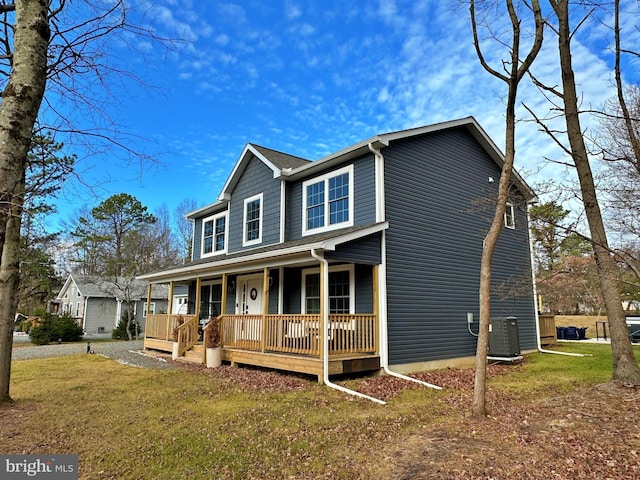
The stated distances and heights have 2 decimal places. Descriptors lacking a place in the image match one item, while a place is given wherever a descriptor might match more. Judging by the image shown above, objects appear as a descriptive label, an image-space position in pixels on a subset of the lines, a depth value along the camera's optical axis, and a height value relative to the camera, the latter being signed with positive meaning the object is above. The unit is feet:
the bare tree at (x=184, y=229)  117.83 +22.71
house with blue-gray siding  32.45 +4.41
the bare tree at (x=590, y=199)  25.59 +7.14
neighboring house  103.30 +1.33
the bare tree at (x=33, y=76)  10.68 +7.40
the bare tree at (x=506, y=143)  20.47 +8.78
